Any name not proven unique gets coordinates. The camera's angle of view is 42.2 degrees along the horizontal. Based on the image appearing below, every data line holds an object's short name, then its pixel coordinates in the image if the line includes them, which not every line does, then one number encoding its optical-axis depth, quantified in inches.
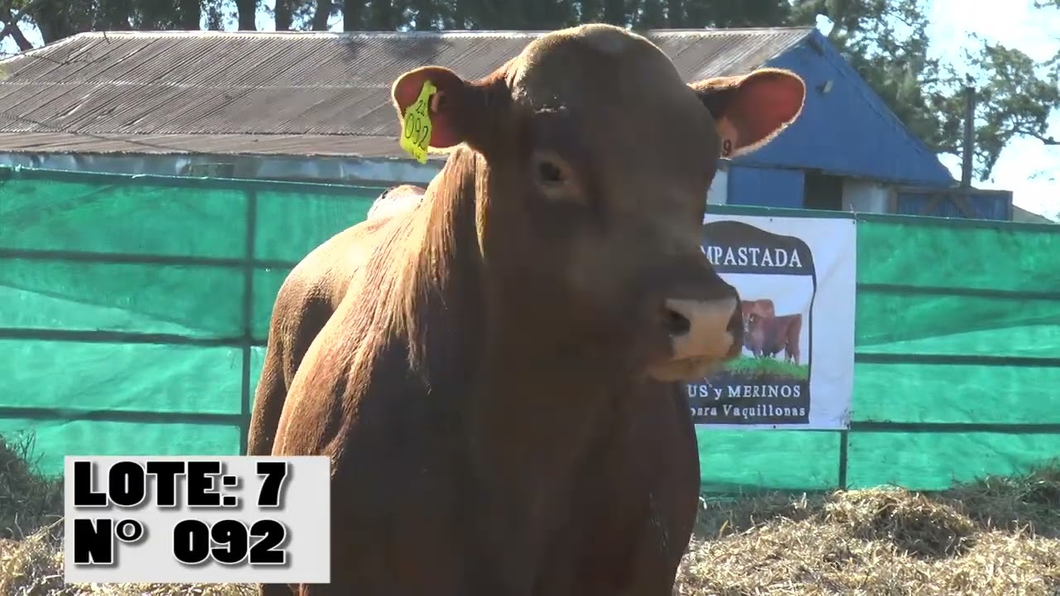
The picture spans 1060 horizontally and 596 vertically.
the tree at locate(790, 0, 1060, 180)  1765.5
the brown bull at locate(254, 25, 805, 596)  113.4
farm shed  717.9
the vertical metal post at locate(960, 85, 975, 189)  915.4
